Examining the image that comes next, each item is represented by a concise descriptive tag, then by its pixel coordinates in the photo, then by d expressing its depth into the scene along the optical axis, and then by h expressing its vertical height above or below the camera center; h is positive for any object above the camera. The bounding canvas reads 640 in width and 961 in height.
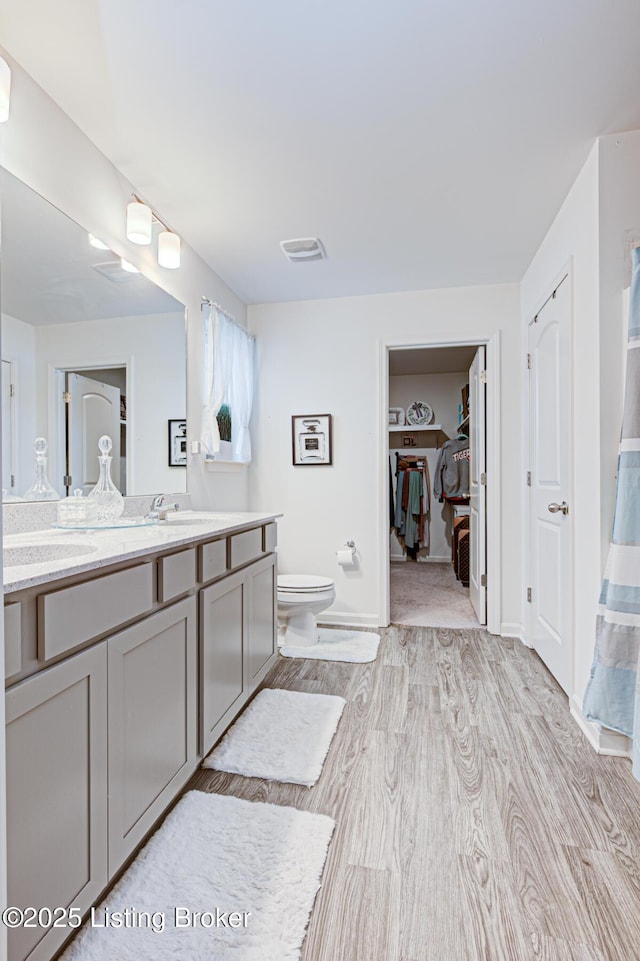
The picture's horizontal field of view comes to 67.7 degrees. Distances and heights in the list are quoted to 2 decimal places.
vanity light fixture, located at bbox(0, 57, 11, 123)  1.37 +1.12
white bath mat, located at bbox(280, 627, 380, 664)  2.80 -1.07
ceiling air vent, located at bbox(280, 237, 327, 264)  2.62 +1.28
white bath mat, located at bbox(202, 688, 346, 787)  1.70 -1.05
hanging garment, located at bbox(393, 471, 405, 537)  6.09 -0.47
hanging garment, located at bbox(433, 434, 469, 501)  5.64 +0.04
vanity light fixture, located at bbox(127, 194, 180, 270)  1.96 +1.05
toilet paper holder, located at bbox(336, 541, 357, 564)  3.33 -0.56
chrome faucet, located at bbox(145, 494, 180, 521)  2.04 -0.16
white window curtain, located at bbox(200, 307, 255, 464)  2.83 +0.62
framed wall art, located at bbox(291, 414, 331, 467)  3.45 +0.26
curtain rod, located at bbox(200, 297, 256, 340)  2.83 +1.03
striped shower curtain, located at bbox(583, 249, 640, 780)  1.66 -0.42
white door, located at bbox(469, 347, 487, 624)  3.31 -0.05
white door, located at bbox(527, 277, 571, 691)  2.27 -0.05
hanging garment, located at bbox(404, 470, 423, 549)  6.00 -0.45
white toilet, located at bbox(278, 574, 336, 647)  2.86 -0.79
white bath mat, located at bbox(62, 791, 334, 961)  1.06 -1.04
